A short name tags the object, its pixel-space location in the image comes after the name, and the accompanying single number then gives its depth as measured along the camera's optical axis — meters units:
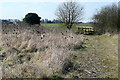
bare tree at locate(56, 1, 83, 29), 28.18
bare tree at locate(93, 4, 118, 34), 21.76
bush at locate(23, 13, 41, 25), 26.23
